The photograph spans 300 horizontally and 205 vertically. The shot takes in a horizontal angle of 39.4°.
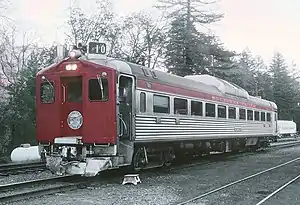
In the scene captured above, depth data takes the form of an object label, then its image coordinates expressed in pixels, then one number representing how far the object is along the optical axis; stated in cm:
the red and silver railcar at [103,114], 1098
